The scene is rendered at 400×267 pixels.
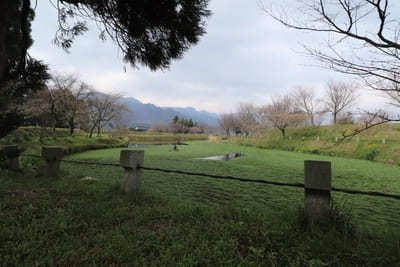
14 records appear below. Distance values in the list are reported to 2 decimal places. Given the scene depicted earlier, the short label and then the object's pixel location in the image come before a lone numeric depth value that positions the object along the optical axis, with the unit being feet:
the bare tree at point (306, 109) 90.61
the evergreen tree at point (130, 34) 8.84
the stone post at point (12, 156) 13.57
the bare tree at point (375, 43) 6.20
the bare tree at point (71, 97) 51.96
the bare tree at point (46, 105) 45.89
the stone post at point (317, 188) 6.40
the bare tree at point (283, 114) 79.10
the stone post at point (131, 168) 9.82
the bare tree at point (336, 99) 85.40
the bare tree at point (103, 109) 71.97
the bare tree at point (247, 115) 138.70
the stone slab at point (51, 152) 13.01
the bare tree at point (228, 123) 181.98
